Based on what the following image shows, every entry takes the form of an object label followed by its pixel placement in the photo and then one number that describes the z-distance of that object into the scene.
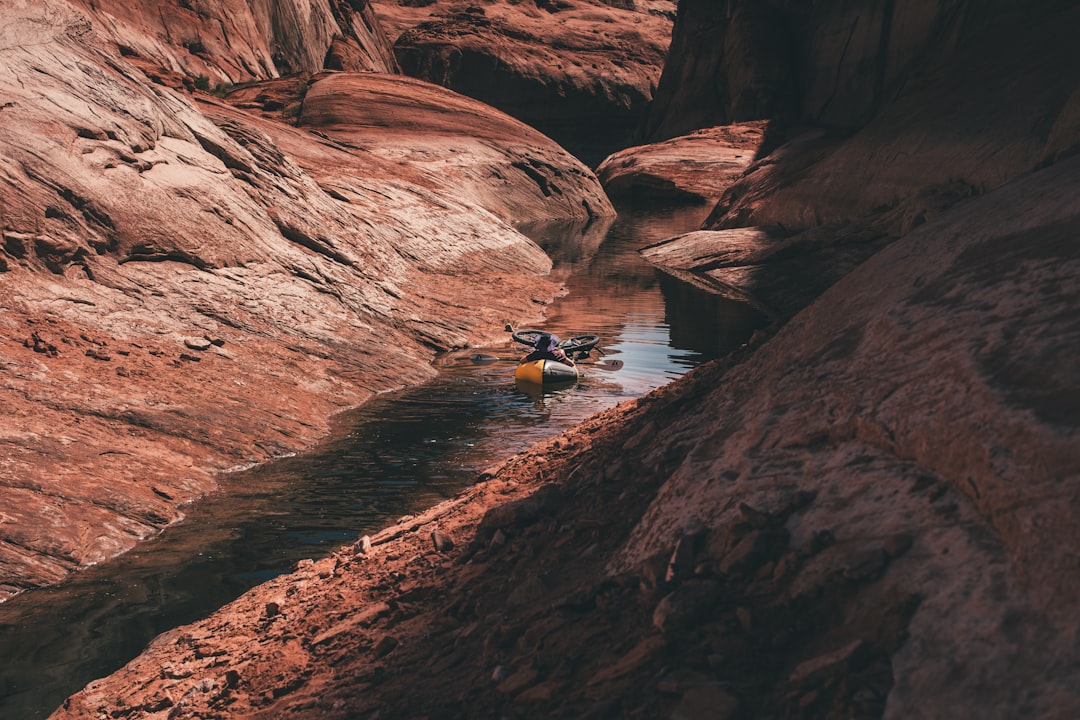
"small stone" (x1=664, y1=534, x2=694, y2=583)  5.07
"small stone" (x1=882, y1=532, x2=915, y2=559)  4.39
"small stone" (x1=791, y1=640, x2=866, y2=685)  4.02
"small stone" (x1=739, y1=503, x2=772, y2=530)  5.07
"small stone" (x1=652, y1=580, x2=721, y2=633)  4.70
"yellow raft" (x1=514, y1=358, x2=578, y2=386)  15.41
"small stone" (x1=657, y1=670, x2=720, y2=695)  4.32
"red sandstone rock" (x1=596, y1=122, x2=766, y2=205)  48.88
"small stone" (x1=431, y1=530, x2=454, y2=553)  7.04
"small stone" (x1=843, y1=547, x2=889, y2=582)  4.39
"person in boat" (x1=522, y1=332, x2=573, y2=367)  15.95
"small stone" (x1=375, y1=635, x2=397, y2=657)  5.84
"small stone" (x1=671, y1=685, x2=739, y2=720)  4.11
